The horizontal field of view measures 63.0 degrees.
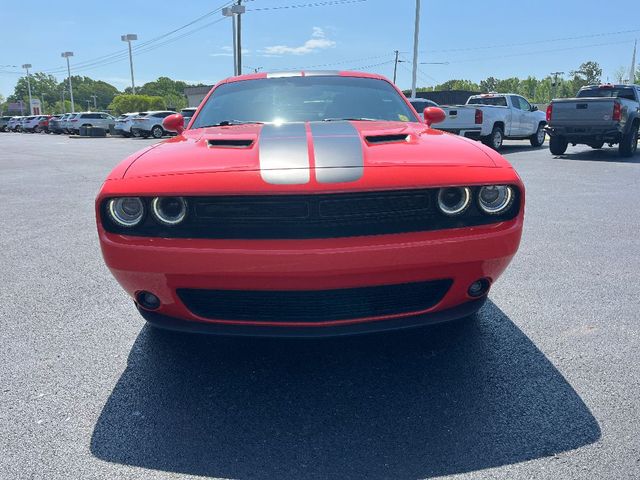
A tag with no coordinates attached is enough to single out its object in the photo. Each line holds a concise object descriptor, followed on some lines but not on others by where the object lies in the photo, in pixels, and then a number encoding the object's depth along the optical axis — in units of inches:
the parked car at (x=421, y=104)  664.4
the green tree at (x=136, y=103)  2768.2
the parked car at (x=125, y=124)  1182.3
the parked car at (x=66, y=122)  1481.3
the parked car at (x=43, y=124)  1713.1
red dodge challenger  80.6
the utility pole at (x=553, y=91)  3261.3
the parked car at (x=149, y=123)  1148.5
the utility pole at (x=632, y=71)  2158.0
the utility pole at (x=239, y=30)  1122.7
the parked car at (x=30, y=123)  1790.1
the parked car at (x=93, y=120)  1427.2
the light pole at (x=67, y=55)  3095.5
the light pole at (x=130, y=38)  2391.7
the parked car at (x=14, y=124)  1935.3
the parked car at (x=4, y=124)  2088.2
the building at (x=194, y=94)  2955.2
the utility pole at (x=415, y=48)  1184.2
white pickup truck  559.8
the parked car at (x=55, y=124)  1551.4
